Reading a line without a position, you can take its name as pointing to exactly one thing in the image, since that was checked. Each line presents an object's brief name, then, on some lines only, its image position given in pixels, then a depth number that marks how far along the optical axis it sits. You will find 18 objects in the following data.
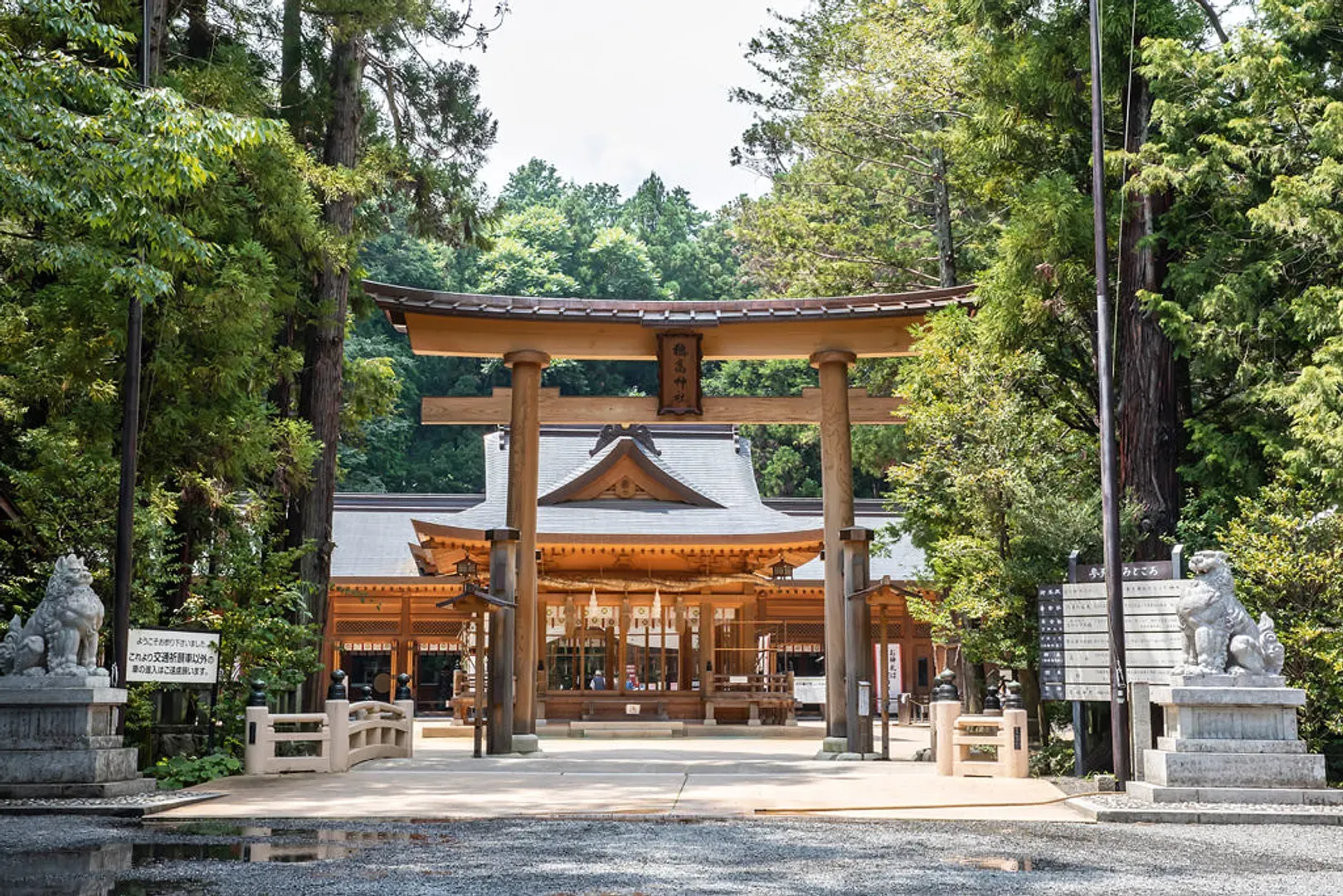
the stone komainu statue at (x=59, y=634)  9.62
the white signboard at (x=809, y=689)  22.20
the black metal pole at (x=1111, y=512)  10.66
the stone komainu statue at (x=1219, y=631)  9.74
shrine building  15.08
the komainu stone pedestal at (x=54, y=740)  9.38
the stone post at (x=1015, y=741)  12.15
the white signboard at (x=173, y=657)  10.45
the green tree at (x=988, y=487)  13.12
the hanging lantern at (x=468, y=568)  21.16
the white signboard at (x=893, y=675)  26.42
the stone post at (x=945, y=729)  12.45
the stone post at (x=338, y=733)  12.48
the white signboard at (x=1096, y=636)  10.58
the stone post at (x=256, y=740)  11.84
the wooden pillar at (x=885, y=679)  14.77
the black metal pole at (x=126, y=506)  9.98
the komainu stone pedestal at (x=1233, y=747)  9.41
